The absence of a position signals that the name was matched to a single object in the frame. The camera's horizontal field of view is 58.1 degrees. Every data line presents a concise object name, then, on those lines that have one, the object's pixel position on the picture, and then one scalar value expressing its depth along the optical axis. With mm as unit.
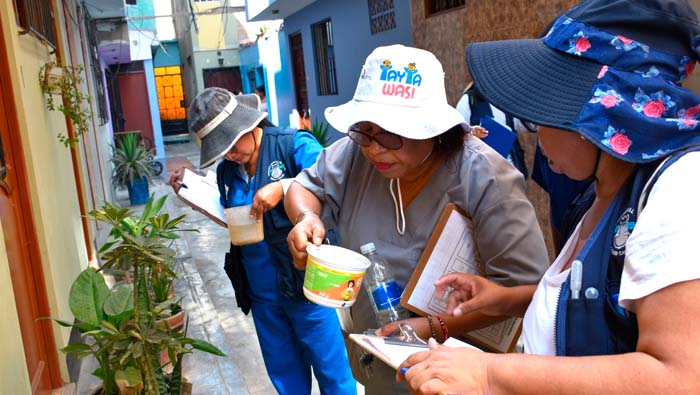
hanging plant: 4465
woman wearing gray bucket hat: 2881
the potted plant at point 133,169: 10680
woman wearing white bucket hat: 1585
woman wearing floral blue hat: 810
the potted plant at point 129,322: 2596
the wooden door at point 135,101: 23141
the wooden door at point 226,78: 26725
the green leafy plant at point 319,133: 8070
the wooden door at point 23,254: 3266
